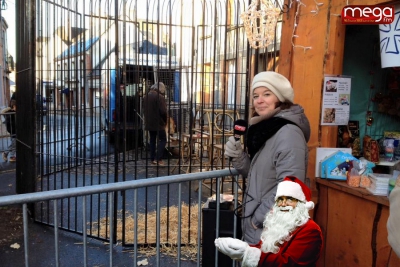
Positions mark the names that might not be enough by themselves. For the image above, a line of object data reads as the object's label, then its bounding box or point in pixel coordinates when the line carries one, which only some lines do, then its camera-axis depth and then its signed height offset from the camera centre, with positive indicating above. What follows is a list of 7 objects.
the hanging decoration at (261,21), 3.37 +0.71
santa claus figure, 1.74 -0.68
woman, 2.15 -0.29
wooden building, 2.69 -0.32
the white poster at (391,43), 2.65 +0.43
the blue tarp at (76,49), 4.84 +0.60
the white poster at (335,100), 3.13 -0.01
